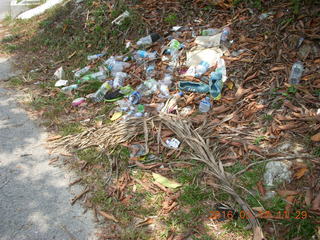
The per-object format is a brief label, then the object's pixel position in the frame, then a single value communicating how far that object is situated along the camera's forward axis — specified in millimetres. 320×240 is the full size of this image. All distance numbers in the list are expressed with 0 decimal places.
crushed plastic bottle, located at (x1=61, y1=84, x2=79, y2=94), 4568
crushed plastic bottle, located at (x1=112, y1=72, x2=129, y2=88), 4359
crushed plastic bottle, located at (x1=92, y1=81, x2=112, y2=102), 4246
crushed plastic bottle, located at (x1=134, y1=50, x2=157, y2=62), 4602
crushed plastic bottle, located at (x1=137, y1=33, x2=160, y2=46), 4855
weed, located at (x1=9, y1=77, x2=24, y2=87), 4982
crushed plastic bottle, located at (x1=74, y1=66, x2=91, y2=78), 4922
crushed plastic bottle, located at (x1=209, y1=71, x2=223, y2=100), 3607
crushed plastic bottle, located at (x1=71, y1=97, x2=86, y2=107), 4246
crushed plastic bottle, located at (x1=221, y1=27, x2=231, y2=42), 4266
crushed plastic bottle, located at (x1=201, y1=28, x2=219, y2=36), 4398
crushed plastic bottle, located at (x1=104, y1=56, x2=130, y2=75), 4723
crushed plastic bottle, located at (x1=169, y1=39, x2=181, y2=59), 4389
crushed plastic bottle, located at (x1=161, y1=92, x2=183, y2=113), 3641
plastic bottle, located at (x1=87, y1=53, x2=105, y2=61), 5238
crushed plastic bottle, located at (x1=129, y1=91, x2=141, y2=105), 3977
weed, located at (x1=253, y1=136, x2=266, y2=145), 3012
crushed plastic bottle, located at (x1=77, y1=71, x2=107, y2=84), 4655
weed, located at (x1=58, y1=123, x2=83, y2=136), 3704
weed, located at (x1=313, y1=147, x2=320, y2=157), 2714
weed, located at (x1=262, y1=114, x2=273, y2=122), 3158
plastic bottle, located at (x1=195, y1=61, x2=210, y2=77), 3947
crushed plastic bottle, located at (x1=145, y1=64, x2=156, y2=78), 4344
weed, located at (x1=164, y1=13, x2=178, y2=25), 4938
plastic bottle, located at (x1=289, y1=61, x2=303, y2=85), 3395
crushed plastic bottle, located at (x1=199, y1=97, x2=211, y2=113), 3537
